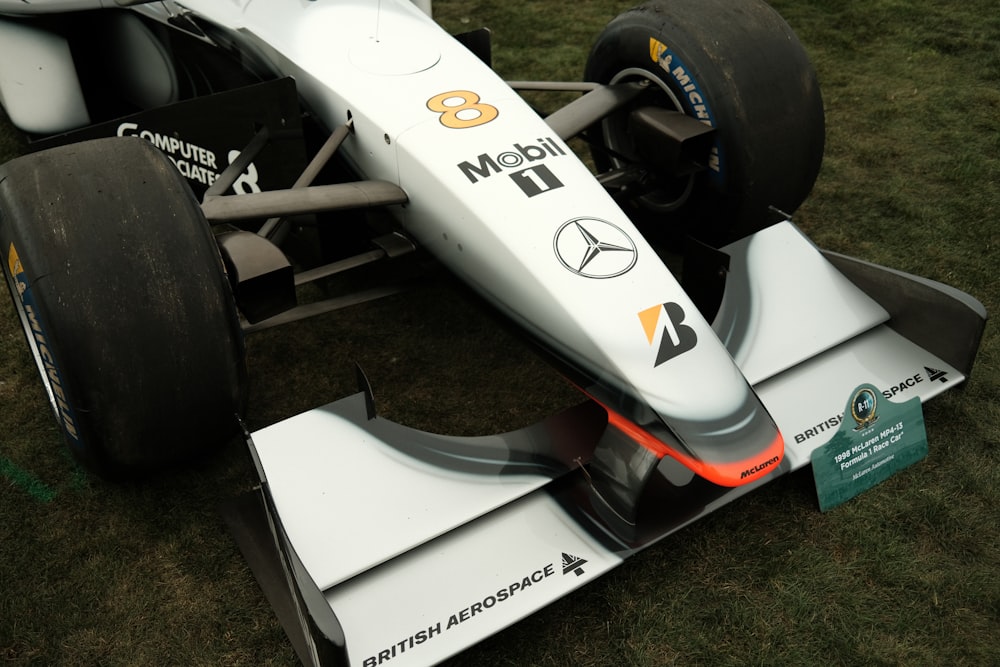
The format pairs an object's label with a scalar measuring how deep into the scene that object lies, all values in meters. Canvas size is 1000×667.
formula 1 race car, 2.06
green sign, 2.37
